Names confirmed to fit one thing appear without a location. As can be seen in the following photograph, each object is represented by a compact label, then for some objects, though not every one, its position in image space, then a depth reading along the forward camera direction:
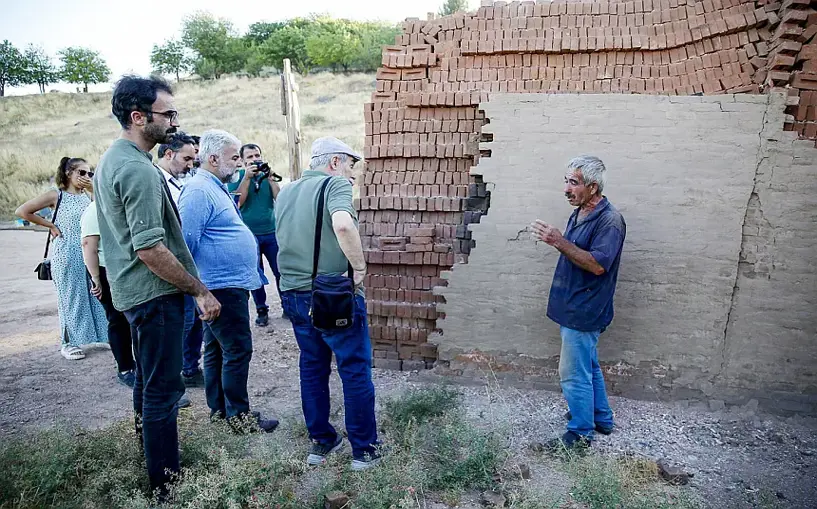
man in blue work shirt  3.36
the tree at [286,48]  41.59
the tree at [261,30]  47.62
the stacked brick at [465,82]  4.18
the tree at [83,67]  43.09
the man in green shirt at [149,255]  2.58
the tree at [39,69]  40.80
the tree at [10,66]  38.91
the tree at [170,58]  45.34
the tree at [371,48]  40.12
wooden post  8.28
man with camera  5.93
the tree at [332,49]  40.09
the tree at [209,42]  44.81
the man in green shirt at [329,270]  3.08
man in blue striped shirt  3.42
